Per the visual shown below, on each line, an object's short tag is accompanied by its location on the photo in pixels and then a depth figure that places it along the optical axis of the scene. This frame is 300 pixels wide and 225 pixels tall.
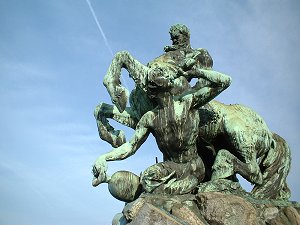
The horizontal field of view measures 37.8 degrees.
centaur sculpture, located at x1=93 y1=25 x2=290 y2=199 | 5.55
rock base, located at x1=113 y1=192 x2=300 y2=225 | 4.66
